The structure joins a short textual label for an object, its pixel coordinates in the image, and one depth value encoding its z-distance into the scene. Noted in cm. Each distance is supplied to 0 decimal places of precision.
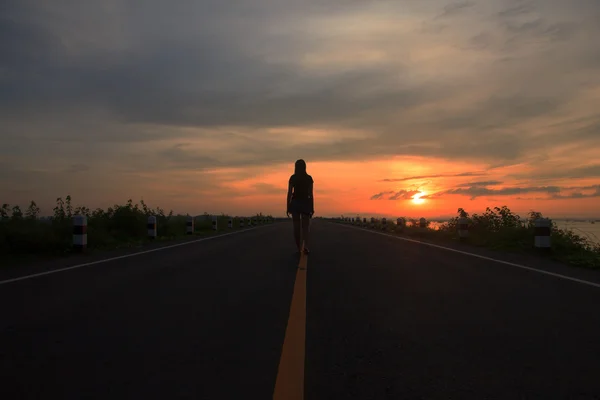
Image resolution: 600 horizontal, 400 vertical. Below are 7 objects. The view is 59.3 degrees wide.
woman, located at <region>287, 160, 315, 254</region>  1254
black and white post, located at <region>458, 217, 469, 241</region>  1791
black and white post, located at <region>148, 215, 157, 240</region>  1880
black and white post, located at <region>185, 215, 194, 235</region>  2457
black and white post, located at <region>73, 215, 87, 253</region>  1279
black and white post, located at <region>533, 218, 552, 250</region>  1277
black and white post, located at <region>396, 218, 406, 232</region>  2825
